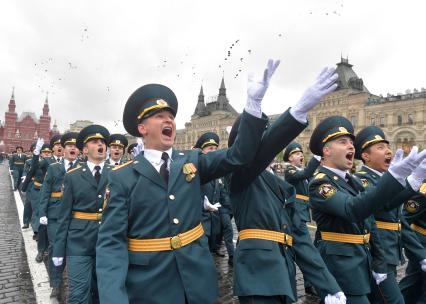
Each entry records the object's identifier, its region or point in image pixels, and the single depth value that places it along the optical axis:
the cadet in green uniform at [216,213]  7.23
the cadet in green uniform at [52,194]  6.23
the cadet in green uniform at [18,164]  19.03
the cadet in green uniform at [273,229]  2.45
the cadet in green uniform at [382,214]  3.51
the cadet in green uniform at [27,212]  10.25
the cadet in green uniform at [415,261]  4.38
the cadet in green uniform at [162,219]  2.34
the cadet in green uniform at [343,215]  3.17
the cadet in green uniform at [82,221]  4.18
